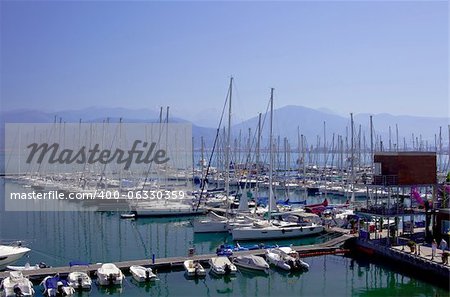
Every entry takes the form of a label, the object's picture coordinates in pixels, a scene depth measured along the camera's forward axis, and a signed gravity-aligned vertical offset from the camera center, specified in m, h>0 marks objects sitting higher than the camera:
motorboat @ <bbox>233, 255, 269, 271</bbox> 29.88 -6.33
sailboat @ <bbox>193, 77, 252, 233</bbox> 42.31 -5.46
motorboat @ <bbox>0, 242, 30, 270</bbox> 30.02 -5.88
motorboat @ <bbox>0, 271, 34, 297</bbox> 24.28 -6.45
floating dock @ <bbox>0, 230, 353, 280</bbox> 27.70 -6.34
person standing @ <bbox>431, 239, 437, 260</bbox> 29.02 -5.24
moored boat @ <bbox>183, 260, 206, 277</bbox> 28.64 -6.45
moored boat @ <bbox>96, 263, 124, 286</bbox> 26.69 -6.44
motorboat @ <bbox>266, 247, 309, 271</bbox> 30.36 -6.22
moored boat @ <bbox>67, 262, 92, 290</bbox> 25.89 -6.48
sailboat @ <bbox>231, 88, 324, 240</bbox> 39.12 -5.66
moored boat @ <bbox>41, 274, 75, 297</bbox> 24.70 -6.58
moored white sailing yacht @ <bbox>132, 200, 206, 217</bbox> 51.47 -5.20
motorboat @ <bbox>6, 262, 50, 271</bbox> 28.52 -6.38
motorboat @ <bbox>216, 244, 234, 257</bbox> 31.77 -5.98
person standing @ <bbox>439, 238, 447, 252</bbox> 29.97 -5.14
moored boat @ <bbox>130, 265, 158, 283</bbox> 27.55 -6.53
